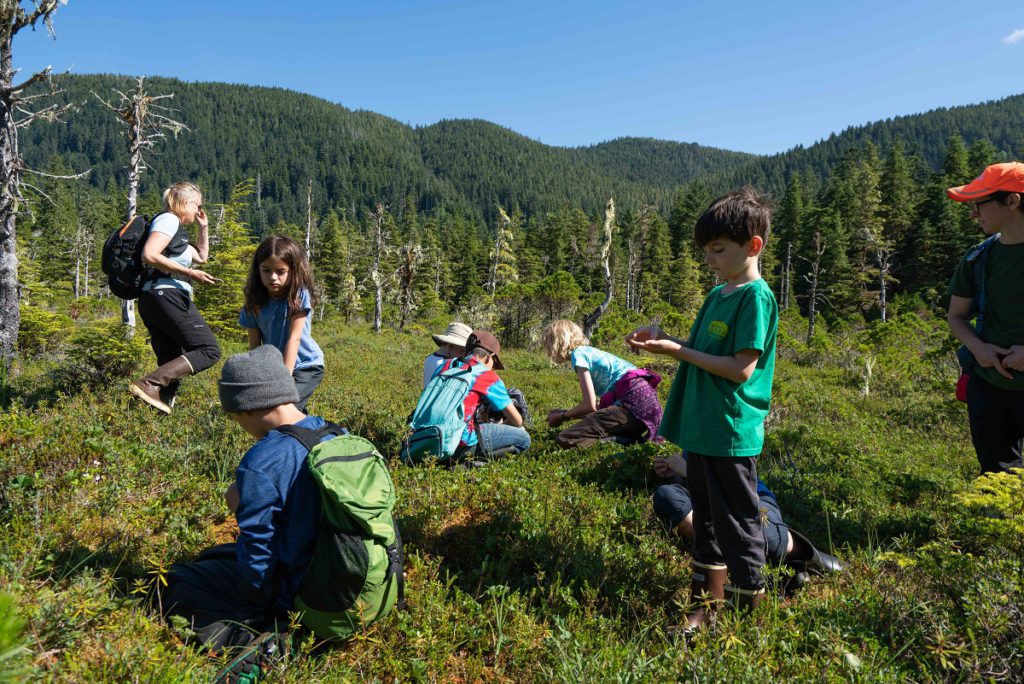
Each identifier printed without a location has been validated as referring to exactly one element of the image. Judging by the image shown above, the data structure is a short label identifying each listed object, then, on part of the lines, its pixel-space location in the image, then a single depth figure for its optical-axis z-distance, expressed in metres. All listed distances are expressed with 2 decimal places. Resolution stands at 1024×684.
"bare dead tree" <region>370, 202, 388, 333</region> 28.56
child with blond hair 5.83
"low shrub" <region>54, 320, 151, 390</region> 6.59
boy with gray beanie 2.29
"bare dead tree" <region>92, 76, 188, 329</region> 11.60
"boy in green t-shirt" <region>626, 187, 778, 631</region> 2.60
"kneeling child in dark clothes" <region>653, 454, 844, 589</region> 3.08
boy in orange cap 3.12
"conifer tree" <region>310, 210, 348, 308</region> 54.00
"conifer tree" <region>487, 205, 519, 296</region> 47.78
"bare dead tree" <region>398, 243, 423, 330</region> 30.23
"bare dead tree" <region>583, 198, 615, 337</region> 20.97
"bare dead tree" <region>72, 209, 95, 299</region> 51.03
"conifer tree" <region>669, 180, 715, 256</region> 64.76
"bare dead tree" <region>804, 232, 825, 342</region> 36.69
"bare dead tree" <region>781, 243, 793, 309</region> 50.92
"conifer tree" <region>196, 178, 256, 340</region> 18.78
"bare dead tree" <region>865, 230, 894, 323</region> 40.09
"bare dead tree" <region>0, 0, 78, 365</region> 6.75
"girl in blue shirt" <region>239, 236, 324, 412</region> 3.84
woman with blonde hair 4.30
